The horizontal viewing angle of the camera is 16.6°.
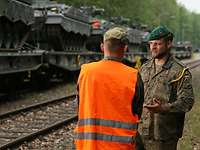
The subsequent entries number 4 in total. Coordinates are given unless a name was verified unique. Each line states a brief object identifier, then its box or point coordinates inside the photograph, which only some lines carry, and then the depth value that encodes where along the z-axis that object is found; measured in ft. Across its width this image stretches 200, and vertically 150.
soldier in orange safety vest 15.22
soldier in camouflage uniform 18.37
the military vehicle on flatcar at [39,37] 66.13
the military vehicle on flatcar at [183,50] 229.98
